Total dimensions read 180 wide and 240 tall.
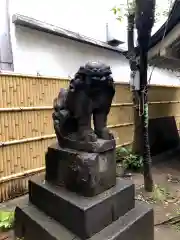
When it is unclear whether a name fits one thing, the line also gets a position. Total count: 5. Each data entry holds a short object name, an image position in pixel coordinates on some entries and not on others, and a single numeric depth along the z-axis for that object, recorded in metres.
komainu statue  2.18
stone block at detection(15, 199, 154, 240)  2.19
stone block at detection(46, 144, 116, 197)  2.26
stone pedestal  2.17
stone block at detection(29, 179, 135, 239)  2.13
